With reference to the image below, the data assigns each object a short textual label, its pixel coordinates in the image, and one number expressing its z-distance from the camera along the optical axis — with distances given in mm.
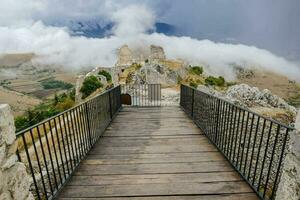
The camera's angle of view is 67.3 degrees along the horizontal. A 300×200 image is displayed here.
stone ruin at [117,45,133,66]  48156
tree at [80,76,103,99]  31625
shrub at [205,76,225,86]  32475
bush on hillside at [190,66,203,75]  39812
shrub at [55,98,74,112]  29727
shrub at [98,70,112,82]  40750
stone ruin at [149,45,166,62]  42372
